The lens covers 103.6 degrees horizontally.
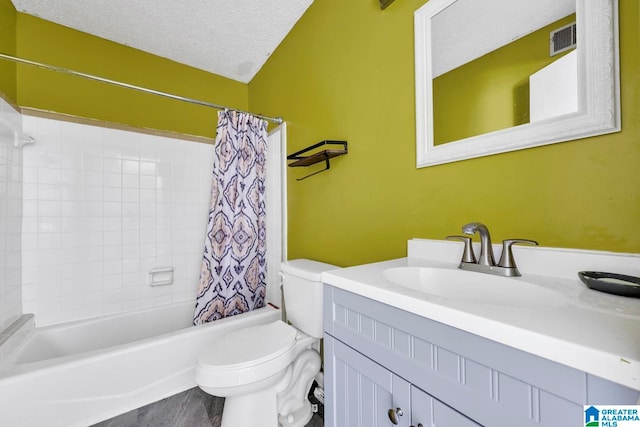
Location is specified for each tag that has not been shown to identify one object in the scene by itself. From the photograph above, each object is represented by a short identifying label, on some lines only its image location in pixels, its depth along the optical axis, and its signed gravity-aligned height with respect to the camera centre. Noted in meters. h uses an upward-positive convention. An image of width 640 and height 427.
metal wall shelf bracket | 1.40 +0.36
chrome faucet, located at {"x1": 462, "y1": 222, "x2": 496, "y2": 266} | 0.80 -0.09
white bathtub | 1.06 -0.74
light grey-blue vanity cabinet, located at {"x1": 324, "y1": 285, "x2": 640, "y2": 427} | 0.40 -0.33
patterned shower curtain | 1.80 -0.07
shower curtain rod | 1.31 +0.81
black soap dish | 0.54 -0.16
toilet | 1.04 -0.64
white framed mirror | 0.66 +0.45
